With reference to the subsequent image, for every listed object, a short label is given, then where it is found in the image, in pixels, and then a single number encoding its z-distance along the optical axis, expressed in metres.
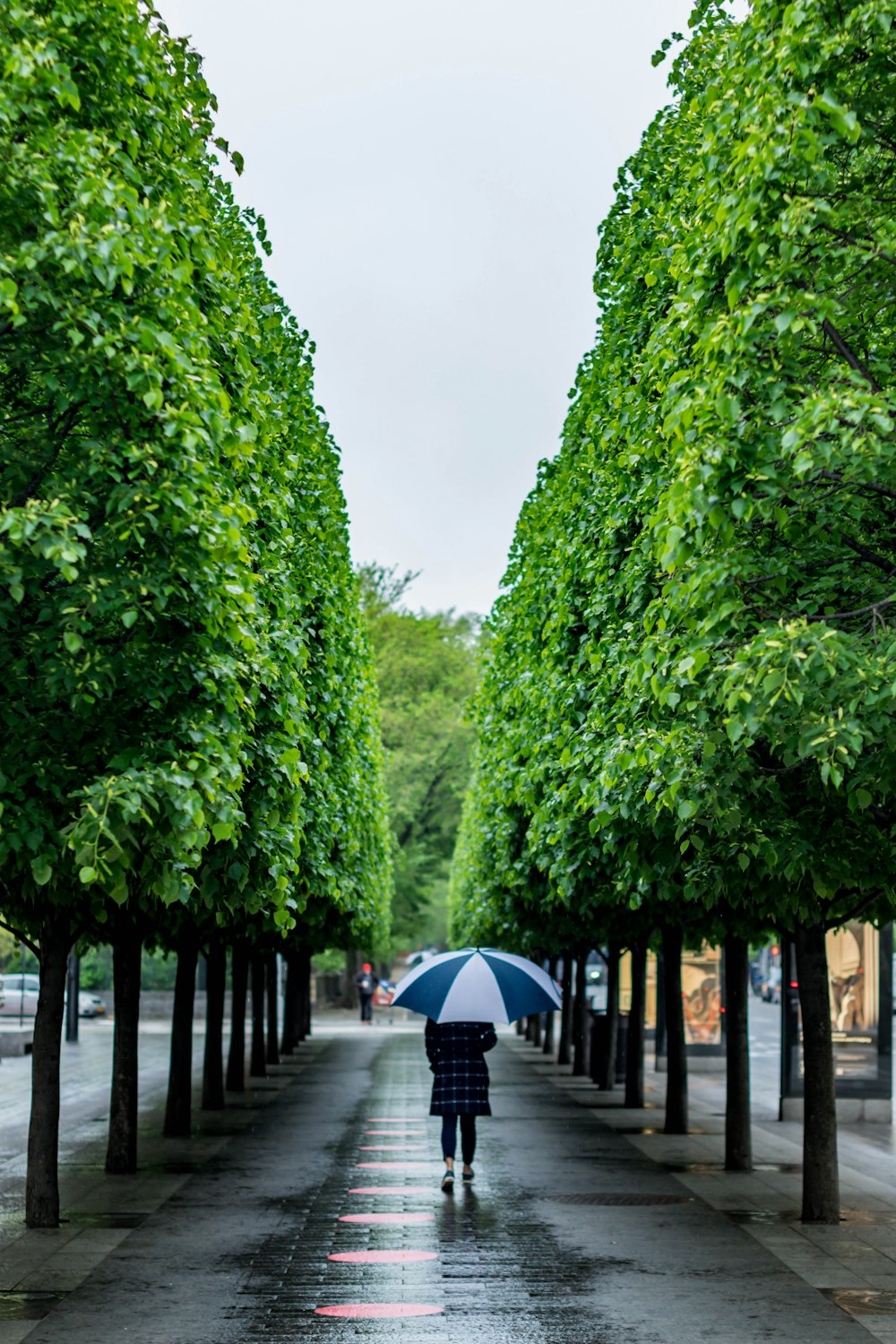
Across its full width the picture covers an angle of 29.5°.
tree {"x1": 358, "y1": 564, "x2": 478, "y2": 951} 69.06
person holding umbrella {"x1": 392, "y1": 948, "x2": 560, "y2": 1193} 14.67
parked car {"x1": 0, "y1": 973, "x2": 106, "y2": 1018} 49.91
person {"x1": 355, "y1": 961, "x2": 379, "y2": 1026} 60.31
